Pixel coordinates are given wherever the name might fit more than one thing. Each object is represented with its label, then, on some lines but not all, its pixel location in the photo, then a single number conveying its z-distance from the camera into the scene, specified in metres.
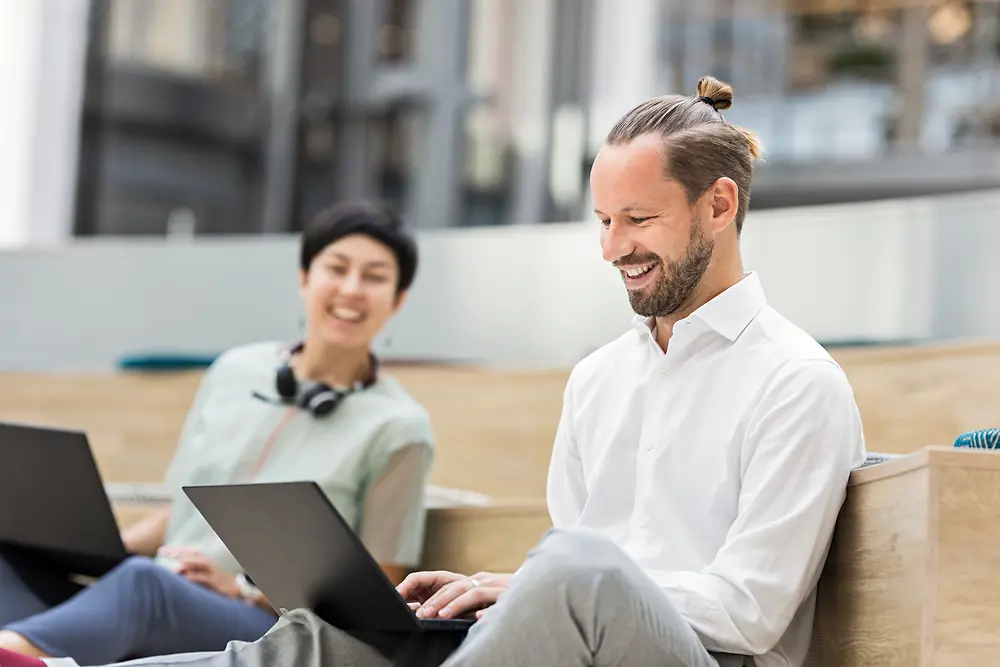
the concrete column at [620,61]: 9.80
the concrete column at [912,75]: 11.56
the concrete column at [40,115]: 10.02
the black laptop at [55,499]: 4.59
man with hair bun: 2.67
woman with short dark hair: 4.38
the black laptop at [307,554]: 2.92
